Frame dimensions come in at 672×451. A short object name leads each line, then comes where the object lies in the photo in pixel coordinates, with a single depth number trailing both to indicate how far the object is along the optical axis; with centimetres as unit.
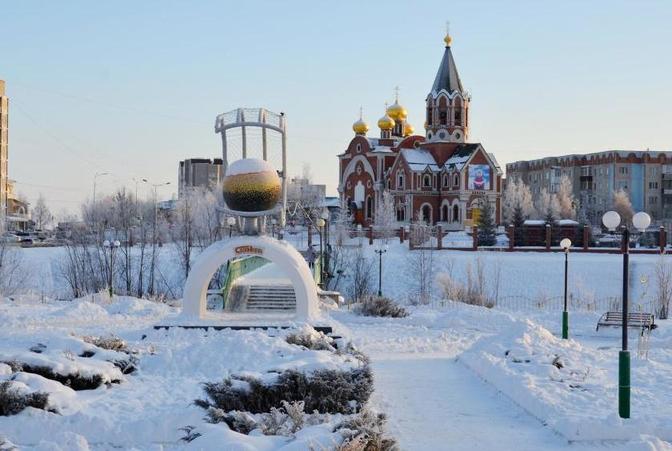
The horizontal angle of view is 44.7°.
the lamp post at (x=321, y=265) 3112
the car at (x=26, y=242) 5562
